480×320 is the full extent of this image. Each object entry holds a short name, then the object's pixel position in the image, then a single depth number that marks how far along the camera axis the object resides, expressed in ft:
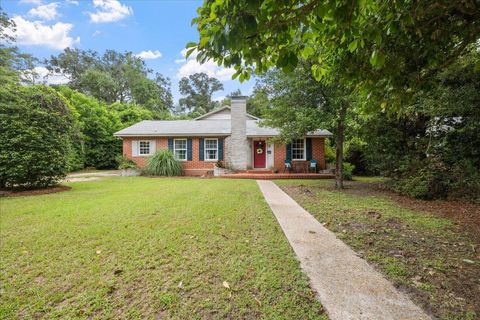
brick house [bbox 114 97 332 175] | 49.93
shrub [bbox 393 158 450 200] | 24.35
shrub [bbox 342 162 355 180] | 42.78
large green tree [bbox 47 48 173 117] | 112.27
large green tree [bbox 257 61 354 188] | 28.32
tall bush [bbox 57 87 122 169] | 65.57
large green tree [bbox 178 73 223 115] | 151.85
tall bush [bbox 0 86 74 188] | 27.61
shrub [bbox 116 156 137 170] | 49.36
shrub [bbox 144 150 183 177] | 48.24
